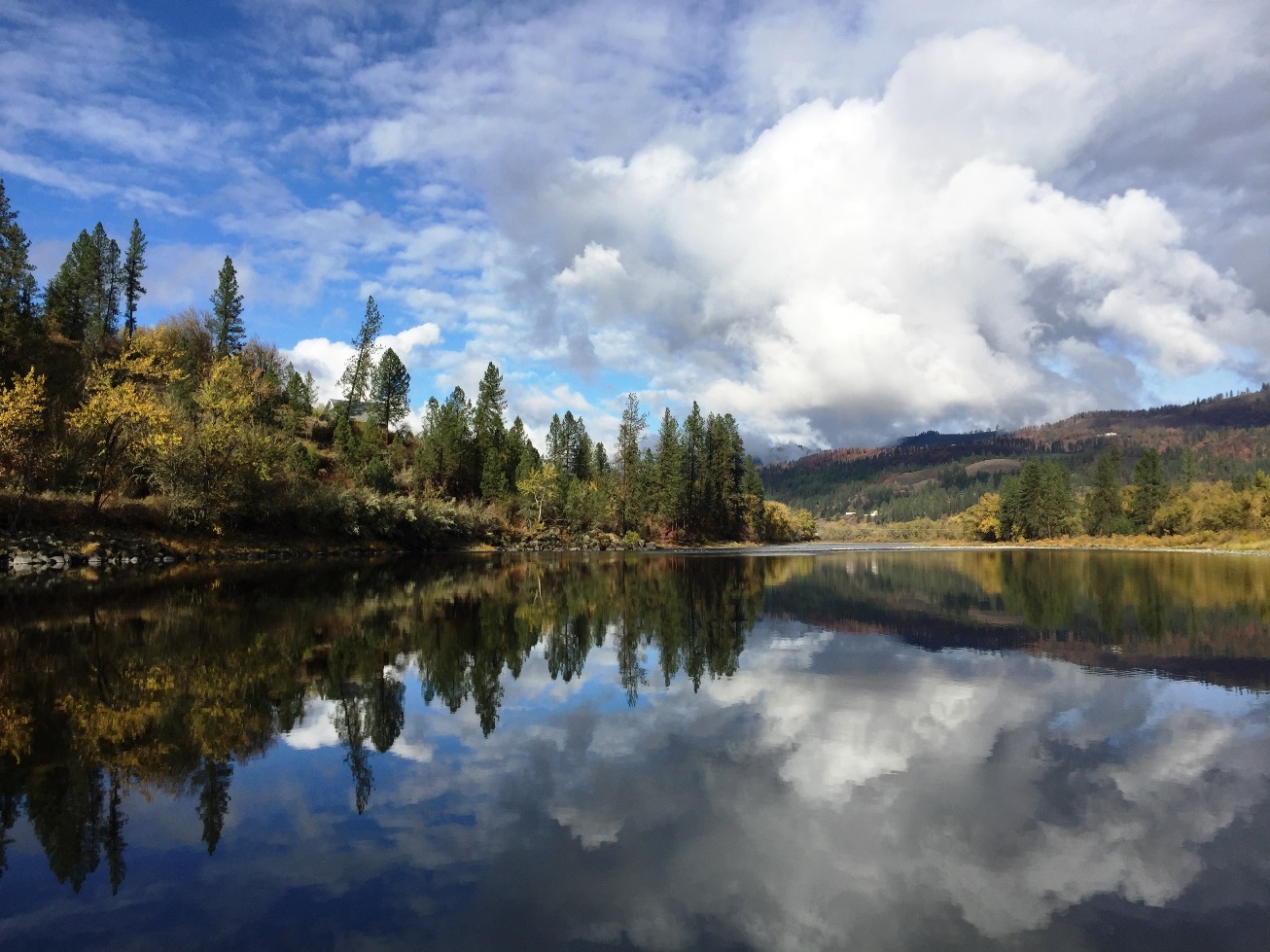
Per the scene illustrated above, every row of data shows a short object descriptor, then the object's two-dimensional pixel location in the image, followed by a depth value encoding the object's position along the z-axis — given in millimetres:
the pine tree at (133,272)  92312
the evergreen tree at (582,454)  110625
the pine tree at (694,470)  102500
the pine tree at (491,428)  86250
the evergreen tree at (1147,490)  115562
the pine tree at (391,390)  90125
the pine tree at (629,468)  94875
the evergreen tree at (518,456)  91500
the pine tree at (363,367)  90625
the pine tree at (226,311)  82438
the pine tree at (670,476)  97938
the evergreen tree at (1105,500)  121812
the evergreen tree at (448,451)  83125
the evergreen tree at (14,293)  51594
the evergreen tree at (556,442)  108250
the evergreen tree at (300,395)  85325
